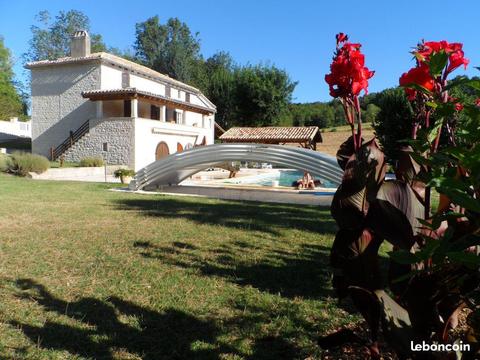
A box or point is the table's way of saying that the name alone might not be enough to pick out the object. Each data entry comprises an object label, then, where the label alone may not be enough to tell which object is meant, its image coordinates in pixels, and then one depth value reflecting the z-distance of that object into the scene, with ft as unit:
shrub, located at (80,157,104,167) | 76.18
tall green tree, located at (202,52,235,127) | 148.62
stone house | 81.66
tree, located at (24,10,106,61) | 172.55
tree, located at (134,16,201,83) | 189.37
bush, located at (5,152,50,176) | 59.36
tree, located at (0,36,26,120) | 168.45
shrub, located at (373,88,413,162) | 67.92
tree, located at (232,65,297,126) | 131.13
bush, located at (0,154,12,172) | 61.36
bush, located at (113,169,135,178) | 53.50
